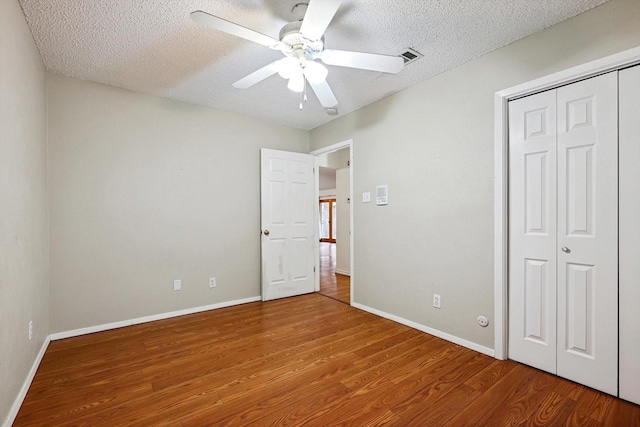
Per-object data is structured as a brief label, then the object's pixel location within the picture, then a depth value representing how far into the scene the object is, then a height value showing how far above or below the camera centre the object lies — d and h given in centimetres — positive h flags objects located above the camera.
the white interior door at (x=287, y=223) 398 -19
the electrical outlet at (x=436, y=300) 275 -87
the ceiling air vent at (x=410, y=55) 236 +129
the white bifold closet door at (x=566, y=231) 184 -16
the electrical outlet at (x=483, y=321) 239 -93
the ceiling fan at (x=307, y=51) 149 +99
